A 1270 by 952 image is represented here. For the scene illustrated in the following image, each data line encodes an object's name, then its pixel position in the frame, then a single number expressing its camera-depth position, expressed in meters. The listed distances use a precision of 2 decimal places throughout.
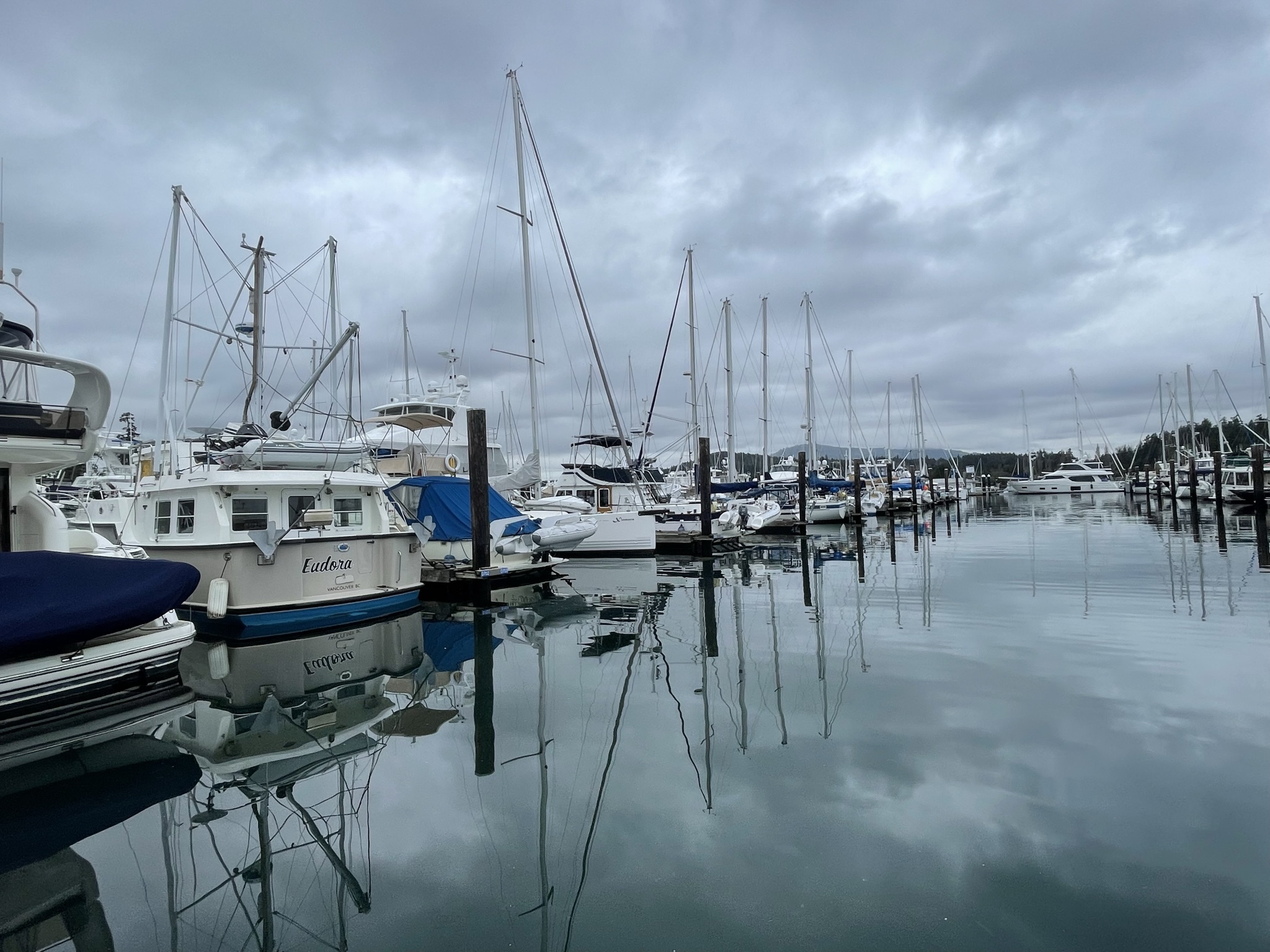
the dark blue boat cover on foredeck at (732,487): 34.81
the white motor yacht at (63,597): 7.01
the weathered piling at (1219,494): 31.95
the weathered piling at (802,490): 37.56
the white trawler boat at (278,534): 11.91
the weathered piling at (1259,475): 37.56
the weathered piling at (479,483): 15.78
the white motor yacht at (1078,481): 85.00
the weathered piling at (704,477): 26.70
